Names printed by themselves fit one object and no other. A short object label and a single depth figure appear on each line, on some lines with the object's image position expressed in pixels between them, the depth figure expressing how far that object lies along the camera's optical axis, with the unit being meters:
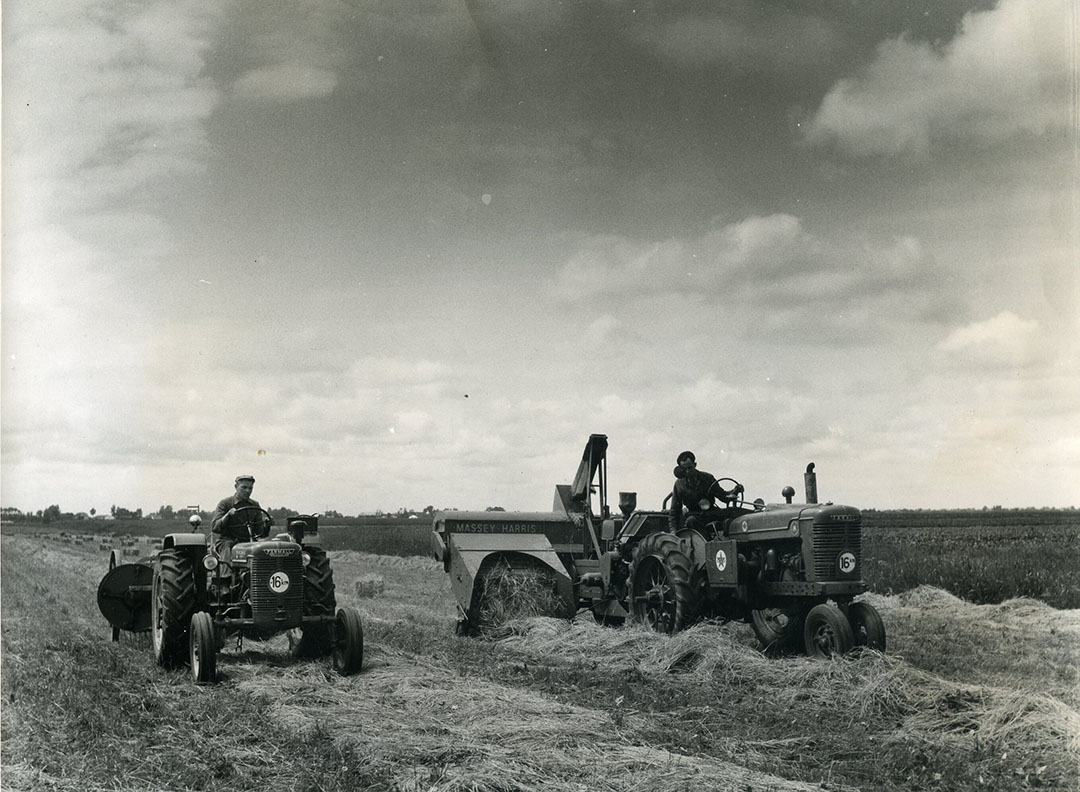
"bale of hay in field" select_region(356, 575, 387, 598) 18.12
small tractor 8.95
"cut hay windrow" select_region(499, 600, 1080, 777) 6.36
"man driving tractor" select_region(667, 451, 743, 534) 10.87
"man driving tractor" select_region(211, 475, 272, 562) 9.98
